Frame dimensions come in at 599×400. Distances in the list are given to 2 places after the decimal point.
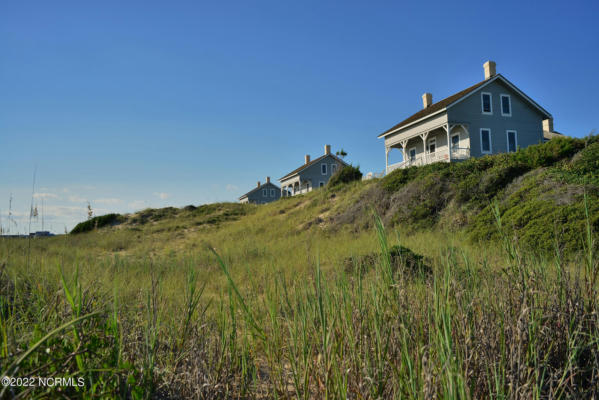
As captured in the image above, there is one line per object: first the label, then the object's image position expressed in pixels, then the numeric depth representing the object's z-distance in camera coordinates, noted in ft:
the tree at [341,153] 167.53
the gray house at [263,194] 213.87
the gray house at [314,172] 160.97
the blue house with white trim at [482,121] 83.82
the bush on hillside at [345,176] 87.56
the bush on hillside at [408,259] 21.28
